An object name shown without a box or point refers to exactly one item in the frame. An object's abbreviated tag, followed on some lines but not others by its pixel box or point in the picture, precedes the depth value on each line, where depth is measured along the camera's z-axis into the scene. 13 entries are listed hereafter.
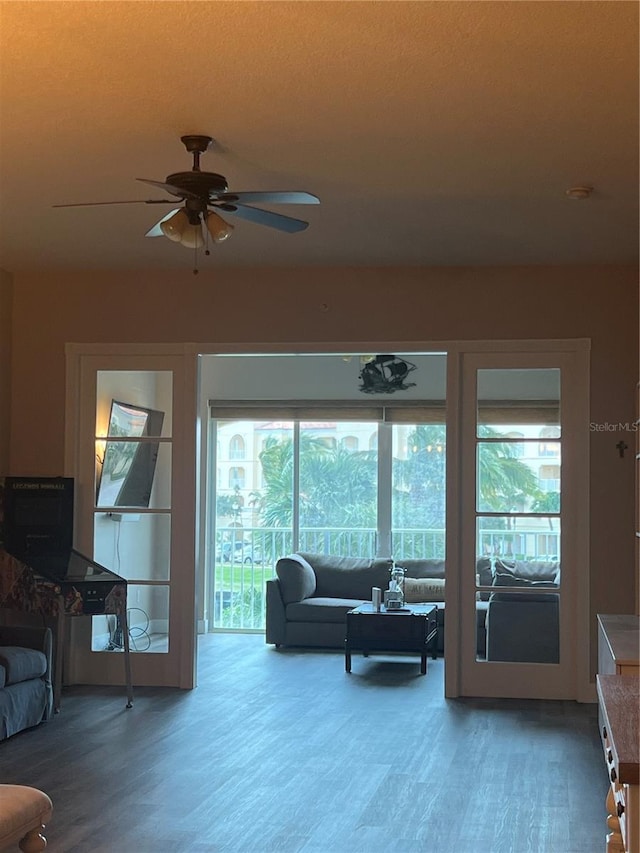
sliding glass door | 9.88
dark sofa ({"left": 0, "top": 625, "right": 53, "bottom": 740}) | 5.44
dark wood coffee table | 7.65
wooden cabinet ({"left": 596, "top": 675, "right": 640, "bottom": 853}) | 1.97
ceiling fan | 3.98
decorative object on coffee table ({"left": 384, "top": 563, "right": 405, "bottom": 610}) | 7.95
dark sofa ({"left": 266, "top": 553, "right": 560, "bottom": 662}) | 8.76
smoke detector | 4.96
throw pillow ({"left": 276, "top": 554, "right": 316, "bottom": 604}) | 8.86
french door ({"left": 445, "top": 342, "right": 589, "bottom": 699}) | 6.58
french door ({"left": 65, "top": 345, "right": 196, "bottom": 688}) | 6.91
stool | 3.08
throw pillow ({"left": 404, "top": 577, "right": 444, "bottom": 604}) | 8.88
